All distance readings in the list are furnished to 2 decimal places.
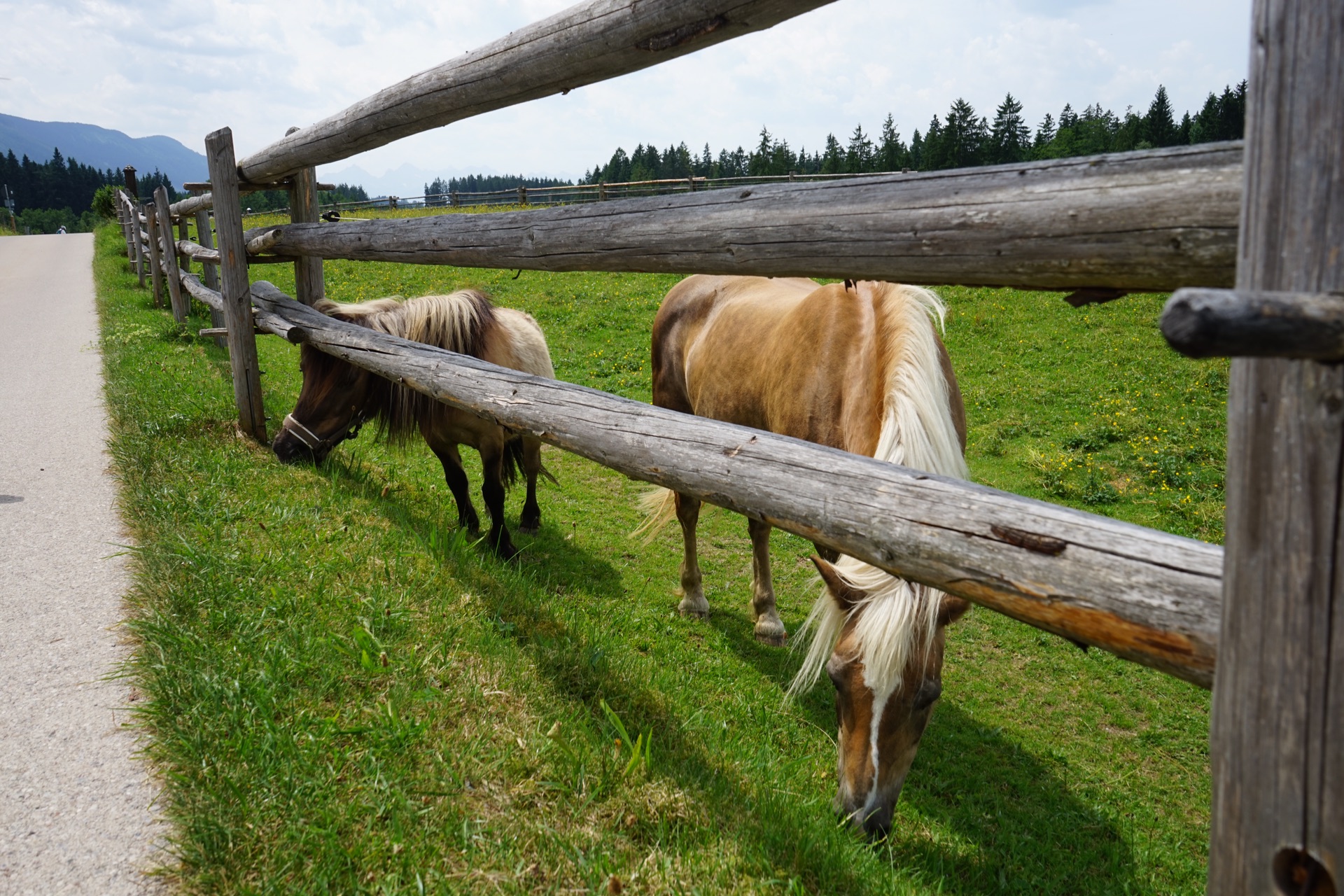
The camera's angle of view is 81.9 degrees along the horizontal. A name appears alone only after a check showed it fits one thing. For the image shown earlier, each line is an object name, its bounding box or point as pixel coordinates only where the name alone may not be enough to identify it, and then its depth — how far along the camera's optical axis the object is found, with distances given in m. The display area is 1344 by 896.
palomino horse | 2.54
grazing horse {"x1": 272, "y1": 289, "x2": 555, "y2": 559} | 4.80
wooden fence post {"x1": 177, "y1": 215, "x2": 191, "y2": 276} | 10.86
